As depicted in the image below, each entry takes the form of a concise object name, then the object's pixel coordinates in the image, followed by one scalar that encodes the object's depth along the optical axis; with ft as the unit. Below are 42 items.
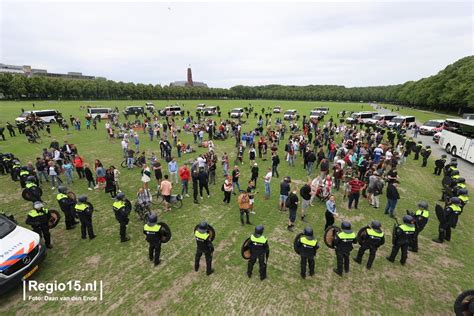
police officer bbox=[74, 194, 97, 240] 25.62
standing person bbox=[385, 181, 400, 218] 31.14
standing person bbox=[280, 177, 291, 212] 31.20
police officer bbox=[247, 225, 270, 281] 19.97
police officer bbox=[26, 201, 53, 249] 24.03
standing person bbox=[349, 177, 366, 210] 32.65
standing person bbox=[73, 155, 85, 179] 43.24
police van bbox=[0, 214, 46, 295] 19.15
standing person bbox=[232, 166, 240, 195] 36.90
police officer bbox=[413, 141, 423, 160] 57.49
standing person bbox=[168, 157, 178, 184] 39.88
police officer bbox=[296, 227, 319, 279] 20.30
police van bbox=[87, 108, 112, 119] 115.85
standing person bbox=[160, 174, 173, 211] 32.45
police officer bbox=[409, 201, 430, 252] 25.31
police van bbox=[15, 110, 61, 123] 95.25
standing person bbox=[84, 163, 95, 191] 39.06
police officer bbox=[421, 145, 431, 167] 53.31
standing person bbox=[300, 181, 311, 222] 30.04
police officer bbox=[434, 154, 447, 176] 46.95
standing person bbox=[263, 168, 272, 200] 35.47
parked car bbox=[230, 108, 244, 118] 128.01
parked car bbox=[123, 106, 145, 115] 135.40
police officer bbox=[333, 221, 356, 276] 20.52
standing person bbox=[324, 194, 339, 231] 27.12
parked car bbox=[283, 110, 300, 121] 129.70
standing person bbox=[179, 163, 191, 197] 36.11
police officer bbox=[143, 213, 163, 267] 21.38
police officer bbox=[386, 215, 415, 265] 21.97
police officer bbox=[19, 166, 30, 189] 37.17
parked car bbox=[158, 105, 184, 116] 136.98
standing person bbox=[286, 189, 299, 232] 27.76
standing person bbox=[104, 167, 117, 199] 35.37
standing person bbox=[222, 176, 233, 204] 33.72
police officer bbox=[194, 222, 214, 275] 20.52
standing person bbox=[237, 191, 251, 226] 28.52
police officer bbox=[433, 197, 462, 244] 26.45
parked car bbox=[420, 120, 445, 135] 90.65
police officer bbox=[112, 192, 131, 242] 24.94
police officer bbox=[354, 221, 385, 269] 21.31
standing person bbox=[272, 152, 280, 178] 43.80
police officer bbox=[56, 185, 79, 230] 27.15
